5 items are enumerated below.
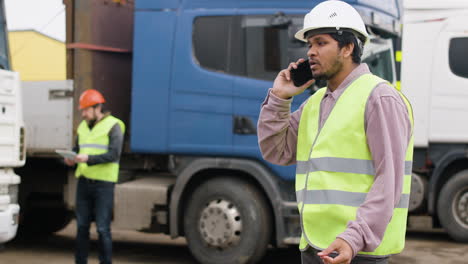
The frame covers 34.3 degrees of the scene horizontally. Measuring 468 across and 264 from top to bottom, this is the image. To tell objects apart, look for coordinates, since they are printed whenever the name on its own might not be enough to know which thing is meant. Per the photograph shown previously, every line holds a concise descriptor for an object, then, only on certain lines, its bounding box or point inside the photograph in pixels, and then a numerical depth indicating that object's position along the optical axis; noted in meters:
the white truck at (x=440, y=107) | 9.21
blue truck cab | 6.93
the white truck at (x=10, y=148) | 6.25
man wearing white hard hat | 2.42
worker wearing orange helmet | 6.65
